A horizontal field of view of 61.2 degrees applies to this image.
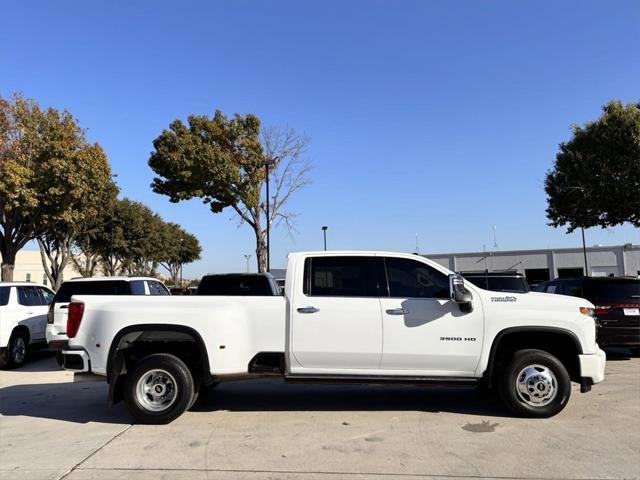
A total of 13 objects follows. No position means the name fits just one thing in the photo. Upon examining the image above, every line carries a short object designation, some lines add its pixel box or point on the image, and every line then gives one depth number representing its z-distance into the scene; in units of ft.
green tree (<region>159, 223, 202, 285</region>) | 162.91
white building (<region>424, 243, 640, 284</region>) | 171.01
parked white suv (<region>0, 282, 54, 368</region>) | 36.22
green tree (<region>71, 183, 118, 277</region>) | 116.67
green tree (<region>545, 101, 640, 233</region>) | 75.10
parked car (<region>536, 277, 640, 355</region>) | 35.06
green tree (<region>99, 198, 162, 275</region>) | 127.85
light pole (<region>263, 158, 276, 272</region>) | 86.94
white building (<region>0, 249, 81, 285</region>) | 226.79
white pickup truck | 21.04
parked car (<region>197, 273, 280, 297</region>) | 32.55
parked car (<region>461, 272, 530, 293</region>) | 40.75
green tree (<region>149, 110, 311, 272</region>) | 83.56
